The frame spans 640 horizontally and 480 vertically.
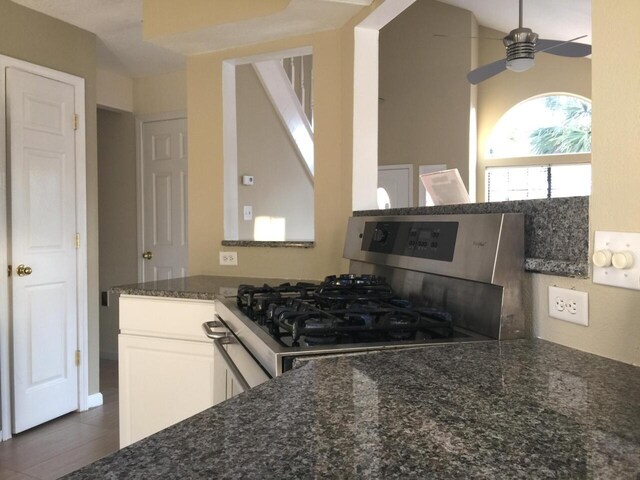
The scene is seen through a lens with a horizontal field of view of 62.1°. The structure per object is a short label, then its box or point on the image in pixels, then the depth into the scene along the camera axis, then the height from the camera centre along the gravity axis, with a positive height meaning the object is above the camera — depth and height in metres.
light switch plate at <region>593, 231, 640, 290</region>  0.96 -0.06
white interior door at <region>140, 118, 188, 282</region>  4.45 +0.23
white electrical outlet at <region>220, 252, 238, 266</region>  2.72 -0.17
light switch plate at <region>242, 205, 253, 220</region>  3.71 +0.10
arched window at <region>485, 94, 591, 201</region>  6.19 +0.92
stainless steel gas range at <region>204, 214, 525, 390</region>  1.18 -0.21
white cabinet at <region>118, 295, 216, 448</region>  2.04 -0.55
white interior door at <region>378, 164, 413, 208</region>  6.38 +0.53
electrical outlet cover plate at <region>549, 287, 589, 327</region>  1.08 -0.17
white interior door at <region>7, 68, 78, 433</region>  3.06 -0.13
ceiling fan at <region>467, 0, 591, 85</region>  3.38 +1.20
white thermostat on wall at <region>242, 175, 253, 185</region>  3.69 +0.32
